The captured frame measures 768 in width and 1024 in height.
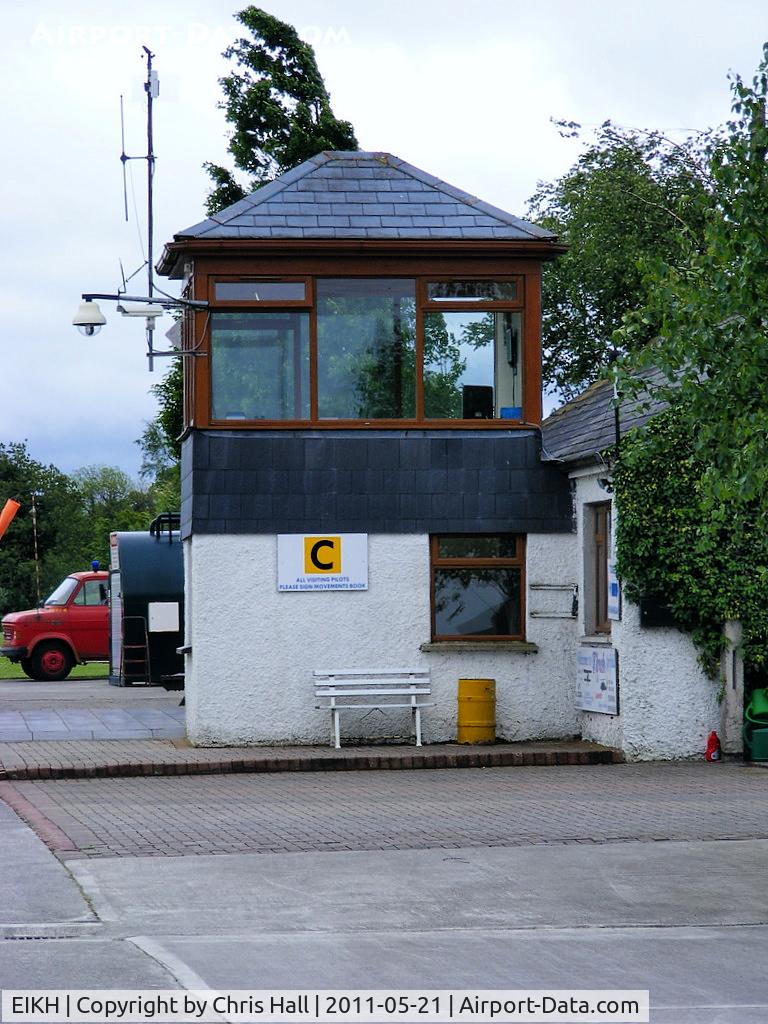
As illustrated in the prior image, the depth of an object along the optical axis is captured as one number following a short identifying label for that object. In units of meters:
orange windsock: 41.38
